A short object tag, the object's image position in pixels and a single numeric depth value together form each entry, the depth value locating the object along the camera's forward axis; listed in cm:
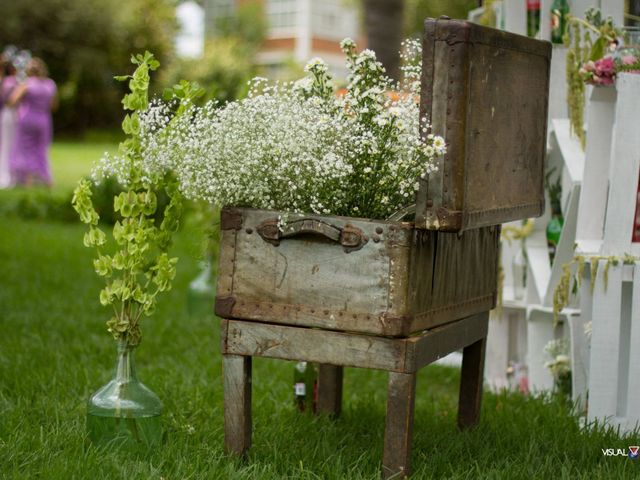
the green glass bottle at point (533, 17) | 541
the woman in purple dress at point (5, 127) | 1634
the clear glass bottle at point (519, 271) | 552
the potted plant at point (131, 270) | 371
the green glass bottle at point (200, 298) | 704
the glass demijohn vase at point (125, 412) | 371
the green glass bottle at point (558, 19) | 504
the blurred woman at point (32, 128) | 1571
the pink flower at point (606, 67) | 427
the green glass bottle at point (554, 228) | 529
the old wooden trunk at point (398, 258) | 320
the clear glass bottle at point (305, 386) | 443
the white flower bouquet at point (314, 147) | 332
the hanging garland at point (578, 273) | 423
